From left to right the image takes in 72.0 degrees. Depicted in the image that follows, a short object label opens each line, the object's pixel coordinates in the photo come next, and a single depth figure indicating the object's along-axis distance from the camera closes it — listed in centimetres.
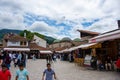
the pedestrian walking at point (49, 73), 293
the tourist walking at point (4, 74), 253
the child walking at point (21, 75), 270
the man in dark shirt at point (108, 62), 748
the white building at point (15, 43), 2353
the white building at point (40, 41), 3358
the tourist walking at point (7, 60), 551
